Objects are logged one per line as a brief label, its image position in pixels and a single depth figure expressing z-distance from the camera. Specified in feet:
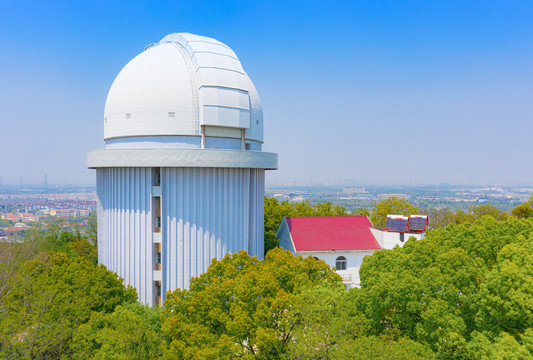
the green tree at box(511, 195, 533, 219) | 193.41
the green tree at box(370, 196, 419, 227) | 193.67
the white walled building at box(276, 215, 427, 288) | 121.67
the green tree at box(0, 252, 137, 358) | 61.23
